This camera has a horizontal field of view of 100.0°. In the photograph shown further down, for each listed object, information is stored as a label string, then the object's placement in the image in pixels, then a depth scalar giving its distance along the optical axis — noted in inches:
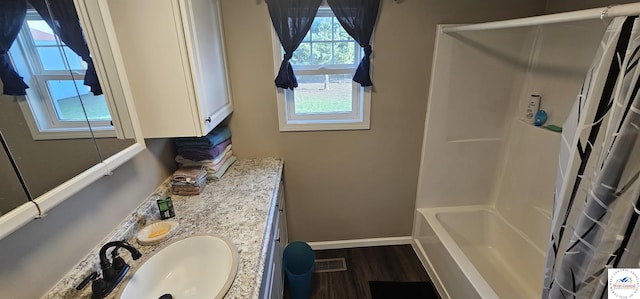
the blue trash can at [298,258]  75.6
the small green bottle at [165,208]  51.3
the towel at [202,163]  65.4
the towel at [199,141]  64.7
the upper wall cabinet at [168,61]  45.5
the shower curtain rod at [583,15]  28.7
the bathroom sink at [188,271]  37.9
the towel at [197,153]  64.9
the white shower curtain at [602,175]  29.8
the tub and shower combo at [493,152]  67.1
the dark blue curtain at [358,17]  65.4
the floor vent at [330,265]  83.2
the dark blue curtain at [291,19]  64.9
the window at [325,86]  73.5
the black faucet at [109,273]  33.7
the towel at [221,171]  65.8
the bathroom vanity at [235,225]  36.8
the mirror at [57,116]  28.2
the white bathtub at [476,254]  65.2
